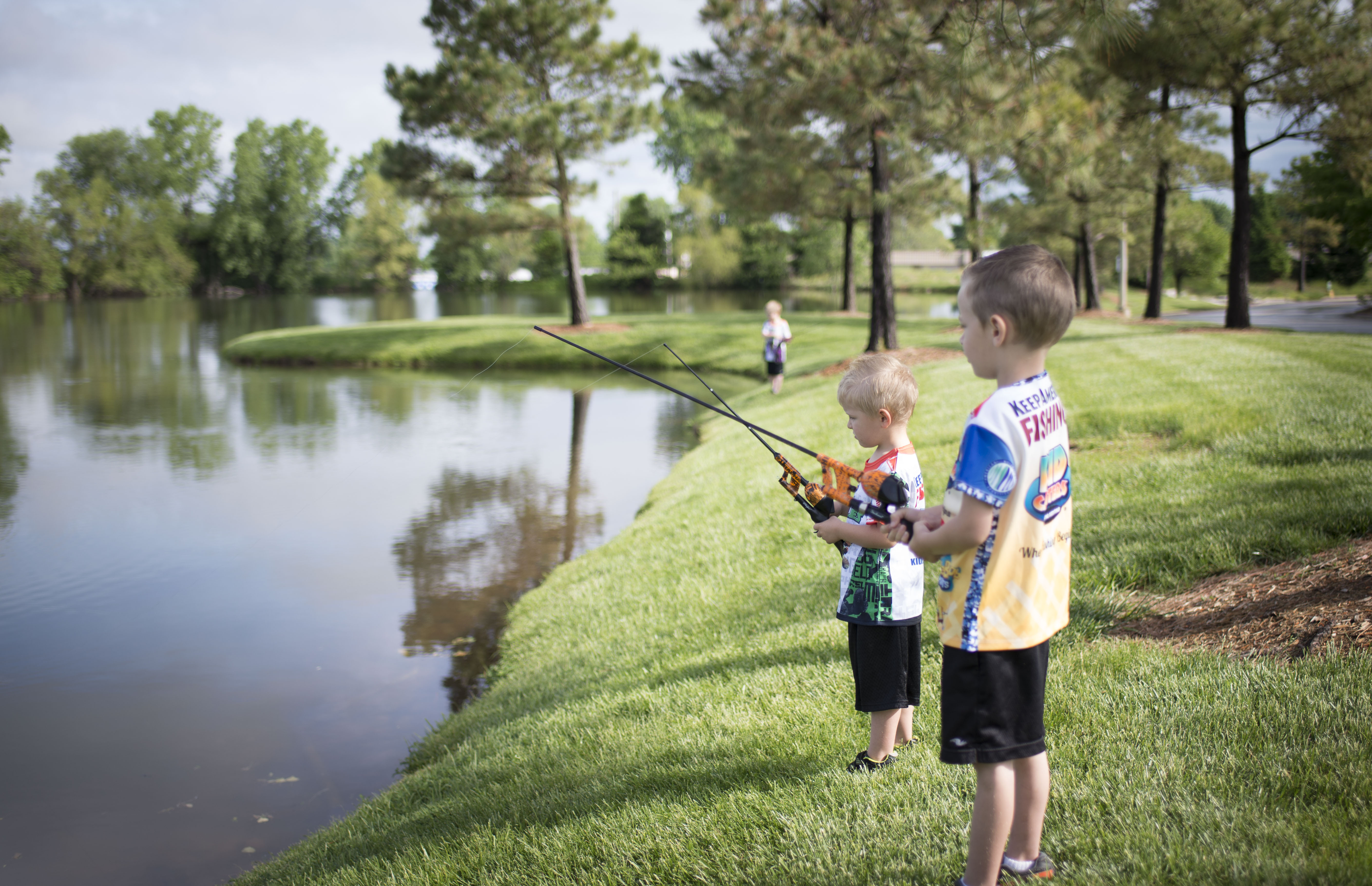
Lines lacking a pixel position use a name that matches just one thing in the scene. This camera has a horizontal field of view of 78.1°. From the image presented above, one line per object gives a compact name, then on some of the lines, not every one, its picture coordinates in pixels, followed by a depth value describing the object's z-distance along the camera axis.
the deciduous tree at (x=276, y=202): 85.94
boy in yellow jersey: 2.00
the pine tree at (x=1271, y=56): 15.02
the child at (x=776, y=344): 14.72
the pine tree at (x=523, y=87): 24.92
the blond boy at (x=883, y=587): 2.79
